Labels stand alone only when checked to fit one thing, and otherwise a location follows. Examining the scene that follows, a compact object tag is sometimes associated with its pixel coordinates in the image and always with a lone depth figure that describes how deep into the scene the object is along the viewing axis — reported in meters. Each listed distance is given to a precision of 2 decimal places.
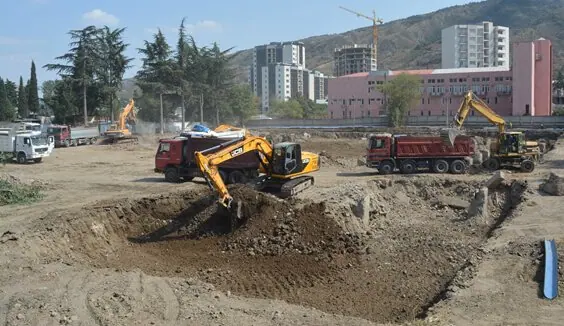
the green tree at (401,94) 79.31
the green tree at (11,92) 89.58
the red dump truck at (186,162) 25.88
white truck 38.31
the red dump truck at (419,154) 29.44
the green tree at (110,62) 70.06
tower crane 171.77
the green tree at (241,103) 85.04
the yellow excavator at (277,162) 20.23
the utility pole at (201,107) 73.81
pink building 78.06
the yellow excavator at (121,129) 56.16
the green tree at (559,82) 113.69
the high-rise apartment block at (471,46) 154.75
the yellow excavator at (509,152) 31.04
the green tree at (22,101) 88.38
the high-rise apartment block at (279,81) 187.62
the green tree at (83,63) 67.69
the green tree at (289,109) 119.12
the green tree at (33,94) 90.69
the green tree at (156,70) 69.12
